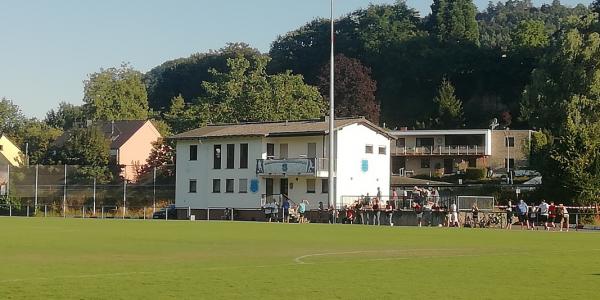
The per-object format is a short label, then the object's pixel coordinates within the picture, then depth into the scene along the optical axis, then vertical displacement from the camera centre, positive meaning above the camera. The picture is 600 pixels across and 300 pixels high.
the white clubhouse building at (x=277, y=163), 72.62 +3.79
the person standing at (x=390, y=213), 56.83 -0.01
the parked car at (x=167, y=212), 75.12 -0.06
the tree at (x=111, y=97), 137.12 +16.26
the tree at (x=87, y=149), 105.56 +6.81
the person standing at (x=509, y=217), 52.34 -0.21
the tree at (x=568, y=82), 91.00 +12.38
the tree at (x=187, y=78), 174.38 +24.58
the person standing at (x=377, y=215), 58.09 -0.13
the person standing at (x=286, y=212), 63.09 +0.04
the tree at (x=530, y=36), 151.00 +27.78
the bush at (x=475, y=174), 115.44 +4.62
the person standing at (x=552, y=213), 51.88 +0.02
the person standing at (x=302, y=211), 61.66 +0.10
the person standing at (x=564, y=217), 49.10 -0.18
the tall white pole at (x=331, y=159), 59.91 +3.29
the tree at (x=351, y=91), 126.88 +15.83
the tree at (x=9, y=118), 150.50 +14.70
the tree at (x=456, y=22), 166.38 +33.18
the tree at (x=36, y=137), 132.50 +10.42
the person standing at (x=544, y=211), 50.75 +0.09
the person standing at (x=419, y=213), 55.48 +0.00
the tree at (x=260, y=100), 100.38 +11.80
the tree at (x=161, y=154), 104.64 +6.24
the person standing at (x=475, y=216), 54.26 -0.16
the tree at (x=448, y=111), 142.00 +14.81
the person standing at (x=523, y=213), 51.19 +0.01
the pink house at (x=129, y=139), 116.94 +8.96
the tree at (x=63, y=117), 165.14 +16.43
